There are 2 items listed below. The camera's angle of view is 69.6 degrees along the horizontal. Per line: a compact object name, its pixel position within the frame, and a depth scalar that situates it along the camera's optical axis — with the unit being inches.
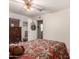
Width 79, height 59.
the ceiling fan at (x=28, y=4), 77.9
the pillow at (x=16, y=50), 43.4
